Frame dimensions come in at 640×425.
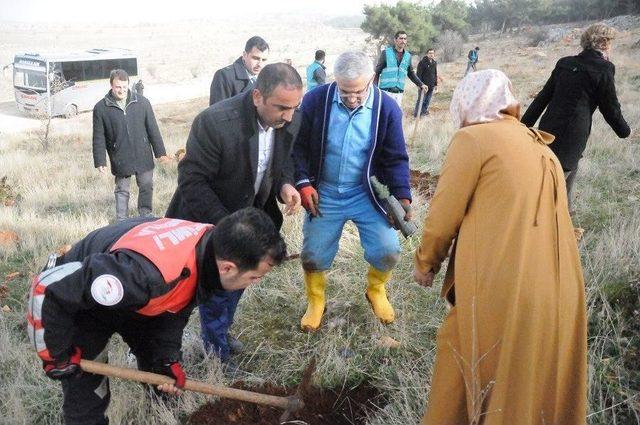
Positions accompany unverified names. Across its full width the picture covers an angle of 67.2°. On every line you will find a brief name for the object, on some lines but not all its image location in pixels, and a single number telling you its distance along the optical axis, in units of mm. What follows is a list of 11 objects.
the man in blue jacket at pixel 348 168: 2965
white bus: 19062
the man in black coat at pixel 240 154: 2598
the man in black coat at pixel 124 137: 5547
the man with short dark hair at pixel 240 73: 4703
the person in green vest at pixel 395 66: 8336
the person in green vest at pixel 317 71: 9420
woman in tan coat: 1743
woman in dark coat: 3797
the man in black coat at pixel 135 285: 1761
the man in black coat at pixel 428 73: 12961
